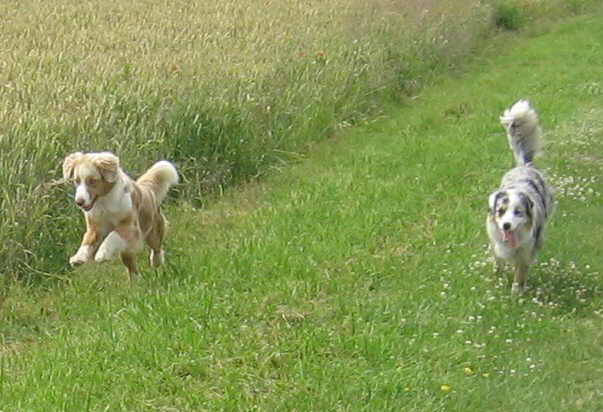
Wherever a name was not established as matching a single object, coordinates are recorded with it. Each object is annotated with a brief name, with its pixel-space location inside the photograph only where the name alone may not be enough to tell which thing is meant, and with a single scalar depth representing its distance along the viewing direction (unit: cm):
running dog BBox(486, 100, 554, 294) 1420
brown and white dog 1327
